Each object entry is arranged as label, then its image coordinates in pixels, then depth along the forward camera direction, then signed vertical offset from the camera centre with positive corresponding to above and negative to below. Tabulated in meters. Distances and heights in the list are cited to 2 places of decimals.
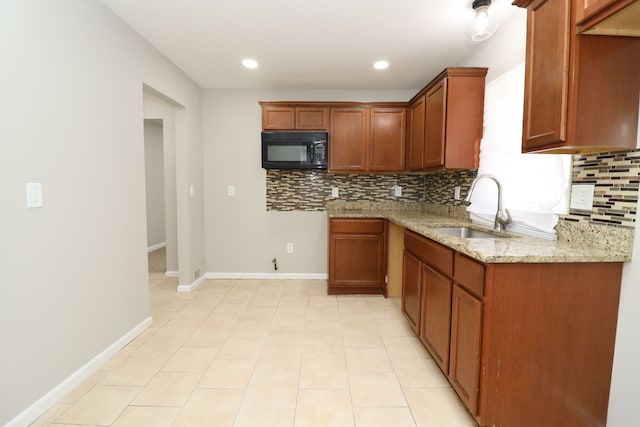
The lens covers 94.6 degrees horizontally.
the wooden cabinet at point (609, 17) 1.01 +0.64
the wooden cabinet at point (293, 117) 3.27 +0.83
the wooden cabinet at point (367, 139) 3.27 +0.59
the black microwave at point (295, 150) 3.22 +0.46
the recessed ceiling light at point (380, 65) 2.78 +1.22
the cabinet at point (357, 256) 3.09 -0.67
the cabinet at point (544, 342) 1.27 -0.65
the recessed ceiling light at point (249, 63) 2.76 +1.23
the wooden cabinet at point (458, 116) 2.30 +0.61
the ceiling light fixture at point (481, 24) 1.83 +1.12
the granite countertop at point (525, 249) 1.24 -0.26
